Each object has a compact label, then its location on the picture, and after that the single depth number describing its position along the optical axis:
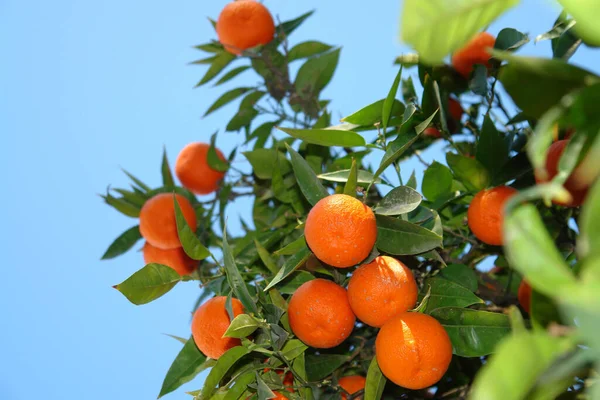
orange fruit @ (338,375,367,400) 2.02
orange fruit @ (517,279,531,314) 1.98
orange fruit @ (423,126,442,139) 2.32
